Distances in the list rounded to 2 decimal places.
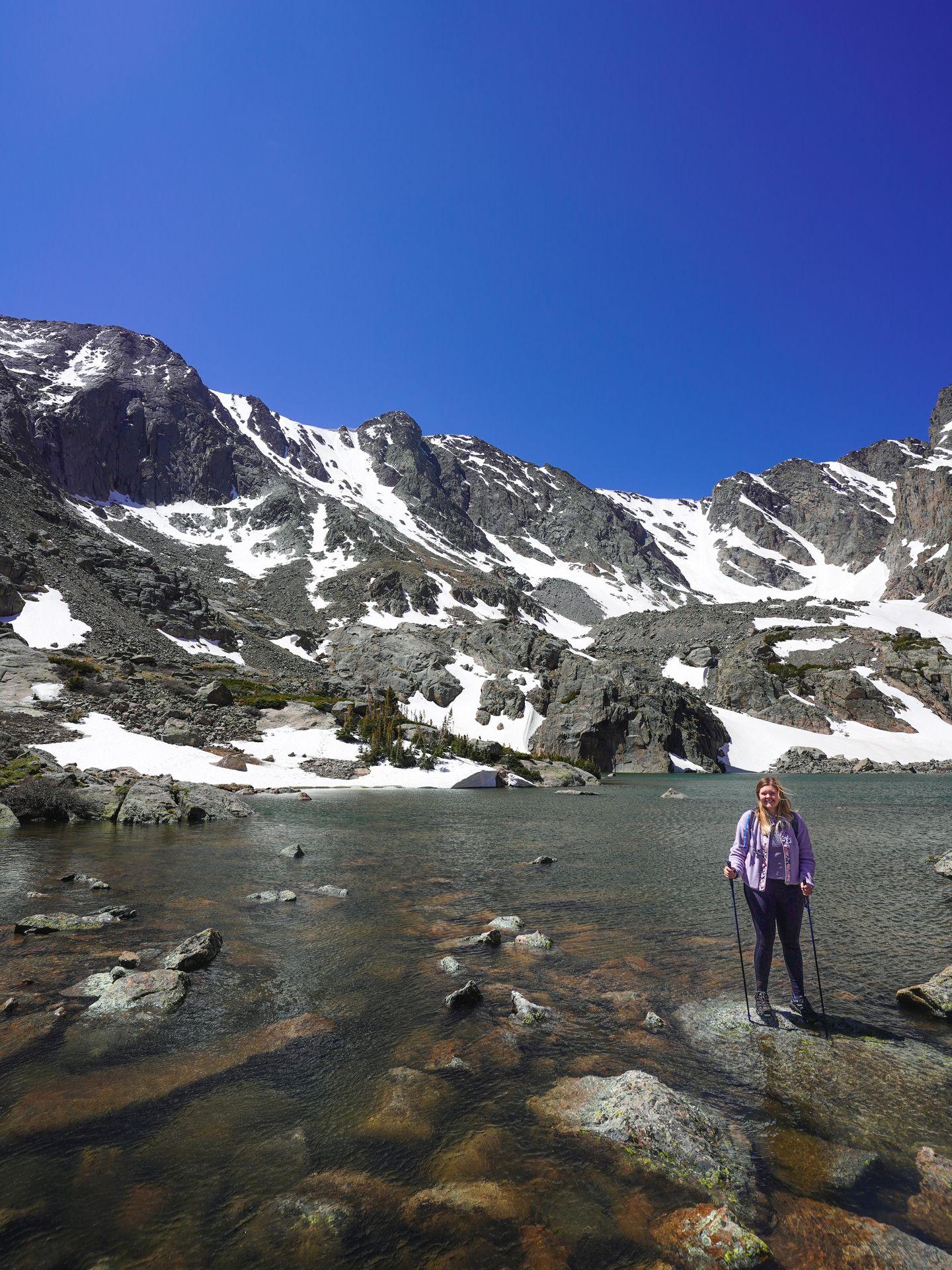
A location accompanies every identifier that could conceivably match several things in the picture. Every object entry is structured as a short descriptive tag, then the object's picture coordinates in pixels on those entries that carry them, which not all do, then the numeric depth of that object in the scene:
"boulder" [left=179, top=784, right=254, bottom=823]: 27.48
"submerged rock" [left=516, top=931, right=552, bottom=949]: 11.57
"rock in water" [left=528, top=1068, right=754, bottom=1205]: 5.29
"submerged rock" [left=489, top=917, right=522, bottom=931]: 12.64
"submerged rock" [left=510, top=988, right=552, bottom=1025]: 8.30
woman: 8.44
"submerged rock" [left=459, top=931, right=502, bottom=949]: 11.55
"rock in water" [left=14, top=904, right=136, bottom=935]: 11.33
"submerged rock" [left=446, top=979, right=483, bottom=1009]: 8.65
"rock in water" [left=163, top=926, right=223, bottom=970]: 9.81
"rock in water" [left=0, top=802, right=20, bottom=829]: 23.59
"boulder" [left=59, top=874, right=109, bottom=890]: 14.88
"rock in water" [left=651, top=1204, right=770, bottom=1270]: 4.28
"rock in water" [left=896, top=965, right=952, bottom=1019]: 8.52
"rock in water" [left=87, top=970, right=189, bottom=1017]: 8.37
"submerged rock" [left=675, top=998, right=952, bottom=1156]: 6.04
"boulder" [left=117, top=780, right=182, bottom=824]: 25.84
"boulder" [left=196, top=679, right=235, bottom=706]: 58.38
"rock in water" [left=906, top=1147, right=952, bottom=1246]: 4.66
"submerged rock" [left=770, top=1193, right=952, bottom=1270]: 4.32
